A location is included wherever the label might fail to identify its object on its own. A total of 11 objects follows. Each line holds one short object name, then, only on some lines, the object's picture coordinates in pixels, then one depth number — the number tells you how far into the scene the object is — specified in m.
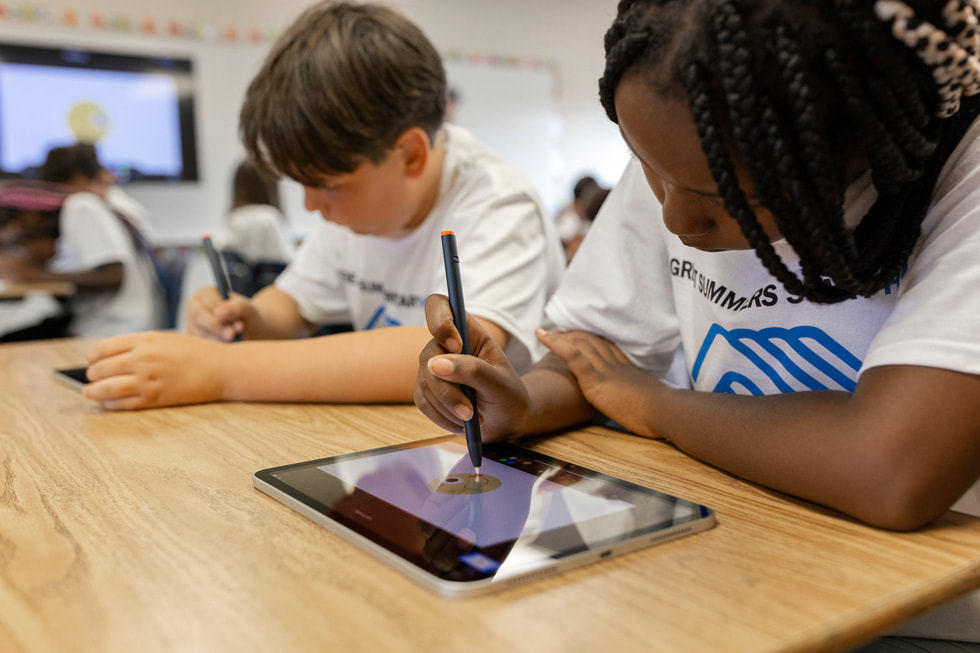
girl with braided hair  0.44
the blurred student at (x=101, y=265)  2.63
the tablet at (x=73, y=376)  0.96
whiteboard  4.86
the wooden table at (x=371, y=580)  0.34
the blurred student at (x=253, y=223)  2.99
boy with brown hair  0.86
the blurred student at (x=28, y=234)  2.63
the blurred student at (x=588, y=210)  2.60
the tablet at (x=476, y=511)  0.41
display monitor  3.63
